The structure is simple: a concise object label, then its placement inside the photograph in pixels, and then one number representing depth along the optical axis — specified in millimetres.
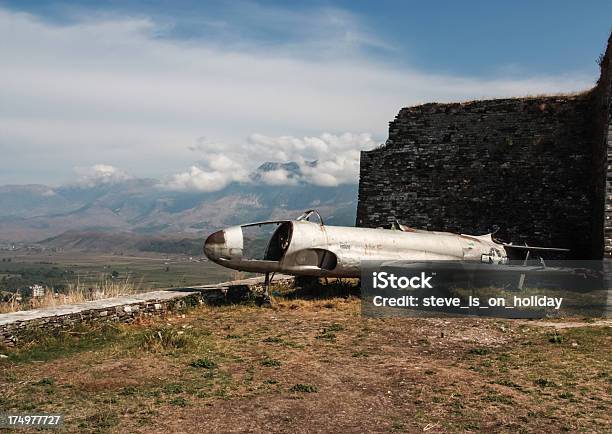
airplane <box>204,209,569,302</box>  14016
